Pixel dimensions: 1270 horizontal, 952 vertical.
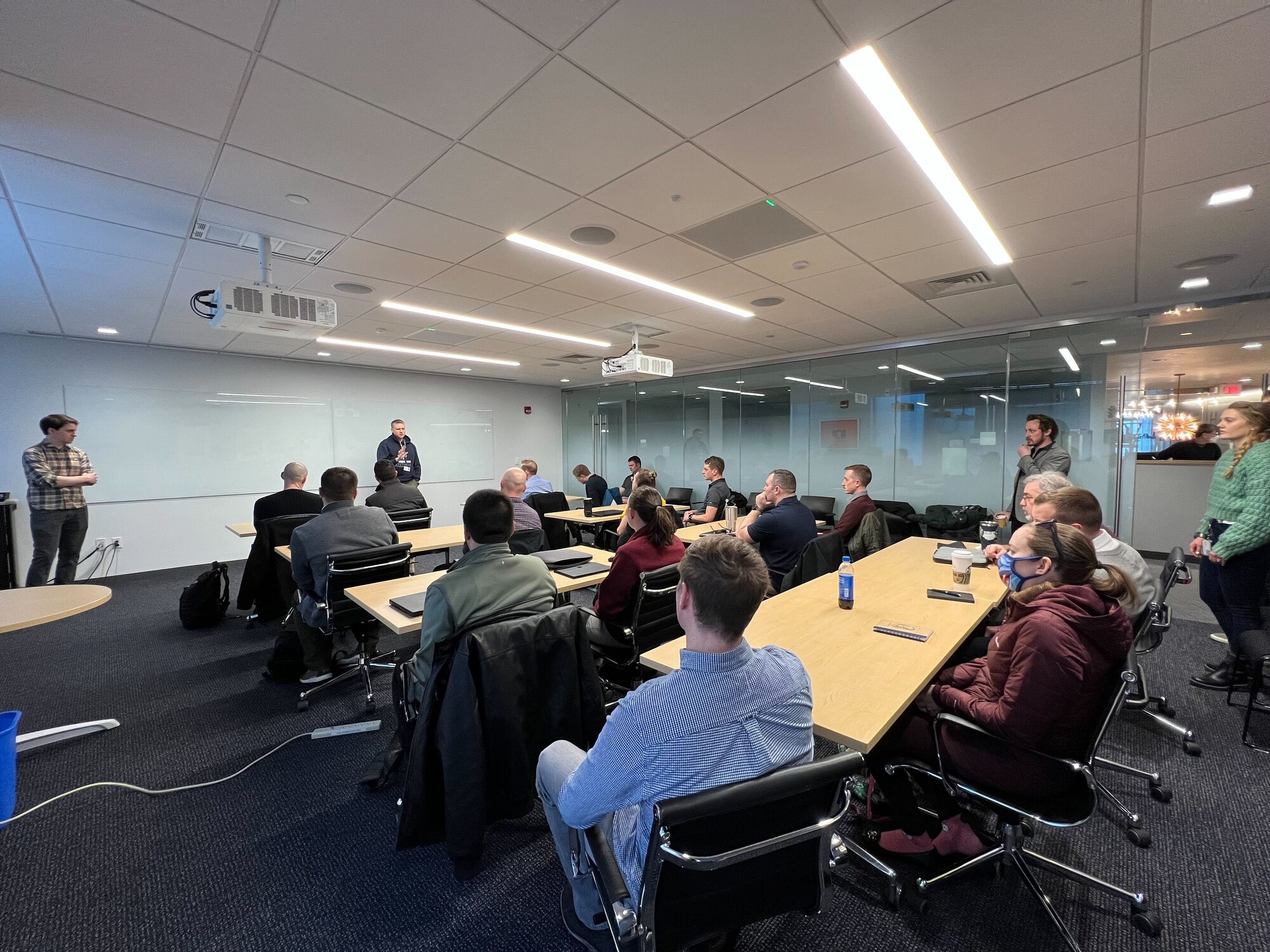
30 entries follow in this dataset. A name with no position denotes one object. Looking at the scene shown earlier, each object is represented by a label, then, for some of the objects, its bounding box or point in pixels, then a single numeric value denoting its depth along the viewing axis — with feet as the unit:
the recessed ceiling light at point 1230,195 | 8.61
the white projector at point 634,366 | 18.35
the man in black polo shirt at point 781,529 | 11.21
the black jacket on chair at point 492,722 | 5.32
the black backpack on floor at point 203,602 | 14.11
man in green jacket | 5.75
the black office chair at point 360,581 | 9.62
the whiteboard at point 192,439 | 20.33
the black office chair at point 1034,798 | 4.75
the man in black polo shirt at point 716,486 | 20.16
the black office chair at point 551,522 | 19.94
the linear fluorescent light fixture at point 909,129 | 5.98
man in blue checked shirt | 3.24
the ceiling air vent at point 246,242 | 10.18
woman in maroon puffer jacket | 4.56
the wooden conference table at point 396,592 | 7.29
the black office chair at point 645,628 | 7.96
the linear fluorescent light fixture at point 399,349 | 20.62
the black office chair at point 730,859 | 3.06
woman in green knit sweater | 9.27
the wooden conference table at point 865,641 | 4.72
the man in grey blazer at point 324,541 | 9.80
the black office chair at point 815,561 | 10.48
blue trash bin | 6.61
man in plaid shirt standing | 14.87
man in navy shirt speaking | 25.16
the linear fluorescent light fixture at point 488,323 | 15.81
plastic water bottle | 7.61
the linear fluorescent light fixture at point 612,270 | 10.96
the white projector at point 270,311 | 10.63
